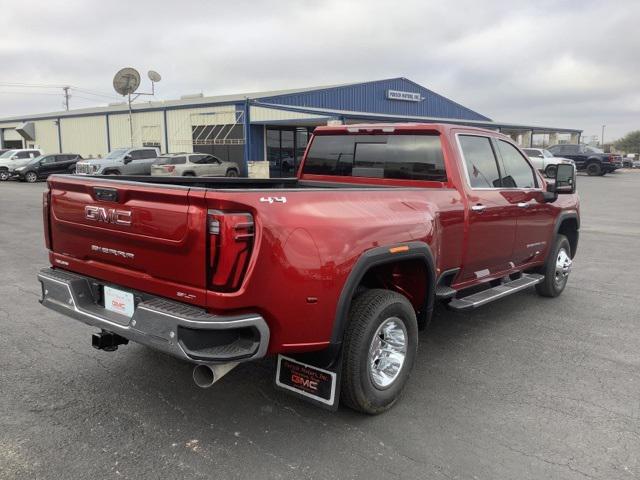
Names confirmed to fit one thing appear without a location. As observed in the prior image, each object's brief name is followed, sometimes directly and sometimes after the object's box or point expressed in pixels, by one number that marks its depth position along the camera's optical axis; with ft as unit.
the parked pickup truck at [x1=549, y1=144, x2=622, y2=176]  113.70
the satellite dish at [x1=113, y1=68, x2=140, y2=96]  99.19
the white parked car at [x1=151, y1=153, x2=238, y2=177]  83.97
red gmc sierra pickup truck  9.01
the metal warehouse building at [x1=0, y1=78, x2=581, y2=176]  102.01
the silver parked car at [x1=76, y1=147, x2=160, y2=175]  85.40
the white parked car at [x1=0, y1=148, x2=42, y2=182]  99.25
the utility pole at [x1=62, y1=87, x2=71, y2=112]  243.81
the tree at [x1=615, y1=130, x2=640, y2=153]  323.16
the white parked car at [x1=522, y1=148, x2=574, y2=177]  102.68
